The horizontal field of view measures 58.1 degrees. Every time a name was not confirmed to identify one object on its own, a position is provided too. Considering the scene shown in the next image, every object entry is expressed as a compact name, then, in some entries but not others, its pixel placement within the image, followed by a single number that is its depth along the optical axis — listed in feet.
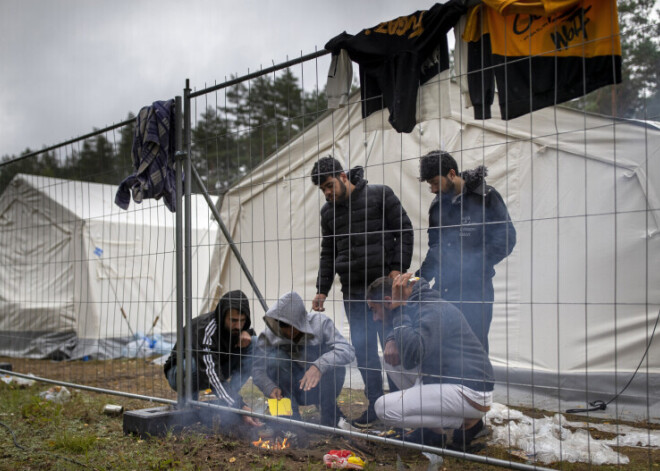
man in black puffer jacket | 12.44
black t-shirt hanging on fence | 9.43
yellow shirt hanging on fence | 8.06
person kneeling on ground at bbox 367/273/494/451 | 9.82
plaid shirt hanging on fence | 13.23
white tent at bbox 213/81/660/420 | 15.23
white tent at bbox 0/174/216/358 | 29.63
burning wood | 11.31
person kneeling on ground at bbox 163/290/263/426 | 12.83
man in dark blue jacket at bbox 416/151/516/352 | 11.30
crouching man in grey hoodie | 12.23
